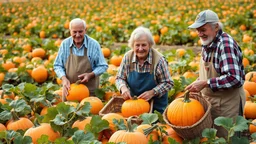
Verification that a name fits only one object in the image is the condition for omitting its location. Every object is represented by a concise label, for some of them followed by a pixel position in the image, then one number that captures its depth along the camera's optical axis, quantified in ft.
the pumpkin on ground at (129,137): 11.64
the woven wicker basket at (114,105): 16.15
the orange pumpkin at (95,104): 16.88
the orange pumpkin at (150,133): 12.34
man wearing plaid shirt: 12.93
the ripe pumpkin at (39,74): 24.30
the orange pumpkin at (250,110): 16.93
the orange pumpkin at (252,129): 15.71
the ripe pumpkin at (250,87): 19.36
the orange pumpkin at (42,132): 13.05
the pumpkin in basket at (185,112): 12.47
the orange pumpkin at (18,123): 14.57
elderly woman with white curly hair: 15.64
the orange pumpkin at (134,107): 15.28
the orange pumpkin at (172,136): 12.40
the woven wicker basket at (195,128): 11.94
